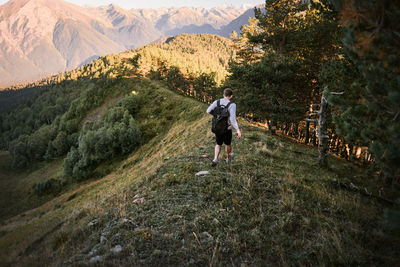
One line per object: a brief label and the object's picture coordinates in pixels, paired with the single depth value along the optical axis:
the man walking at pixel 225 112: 7.09
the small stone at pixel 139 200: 6.36
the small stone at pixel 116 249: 4.06
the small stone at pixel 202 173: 7.42
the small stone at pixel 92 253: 4.16
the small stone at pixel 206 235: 4.17
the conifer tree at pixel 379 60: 2.90
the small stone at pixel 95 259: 3.87
